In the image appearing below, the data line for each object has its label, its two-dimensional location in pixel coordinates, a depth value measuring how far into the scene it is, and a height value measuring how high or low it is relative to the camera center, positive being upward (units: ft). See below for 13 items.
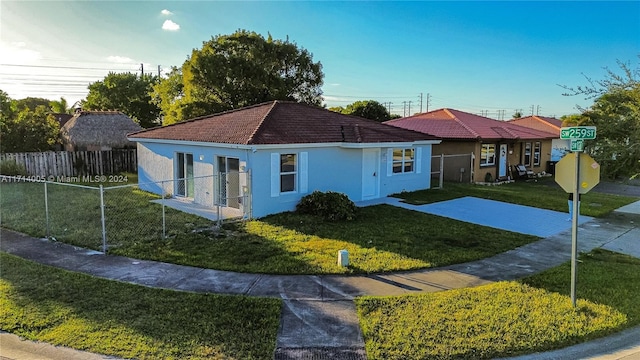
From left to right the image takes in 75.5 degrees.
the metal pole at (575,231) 22.94 -4.97
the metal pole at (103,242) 32.35 -8.02
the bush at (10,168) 69.92 -4.88
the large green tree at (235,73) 98.53 +16.45
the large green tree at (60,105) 212.15 +18.07
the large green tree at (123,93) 142.82 +18.06
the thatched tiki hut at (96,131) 92.22 +2.05
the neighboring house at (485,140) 79.00 +0.47
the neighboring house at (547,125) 105.70 +5.44
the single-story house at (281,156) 45.24 -1.82
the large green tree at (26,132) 80.48 +1.55
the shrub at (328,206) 44.52 -7.11
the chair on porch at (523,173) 88.75 -6.46
